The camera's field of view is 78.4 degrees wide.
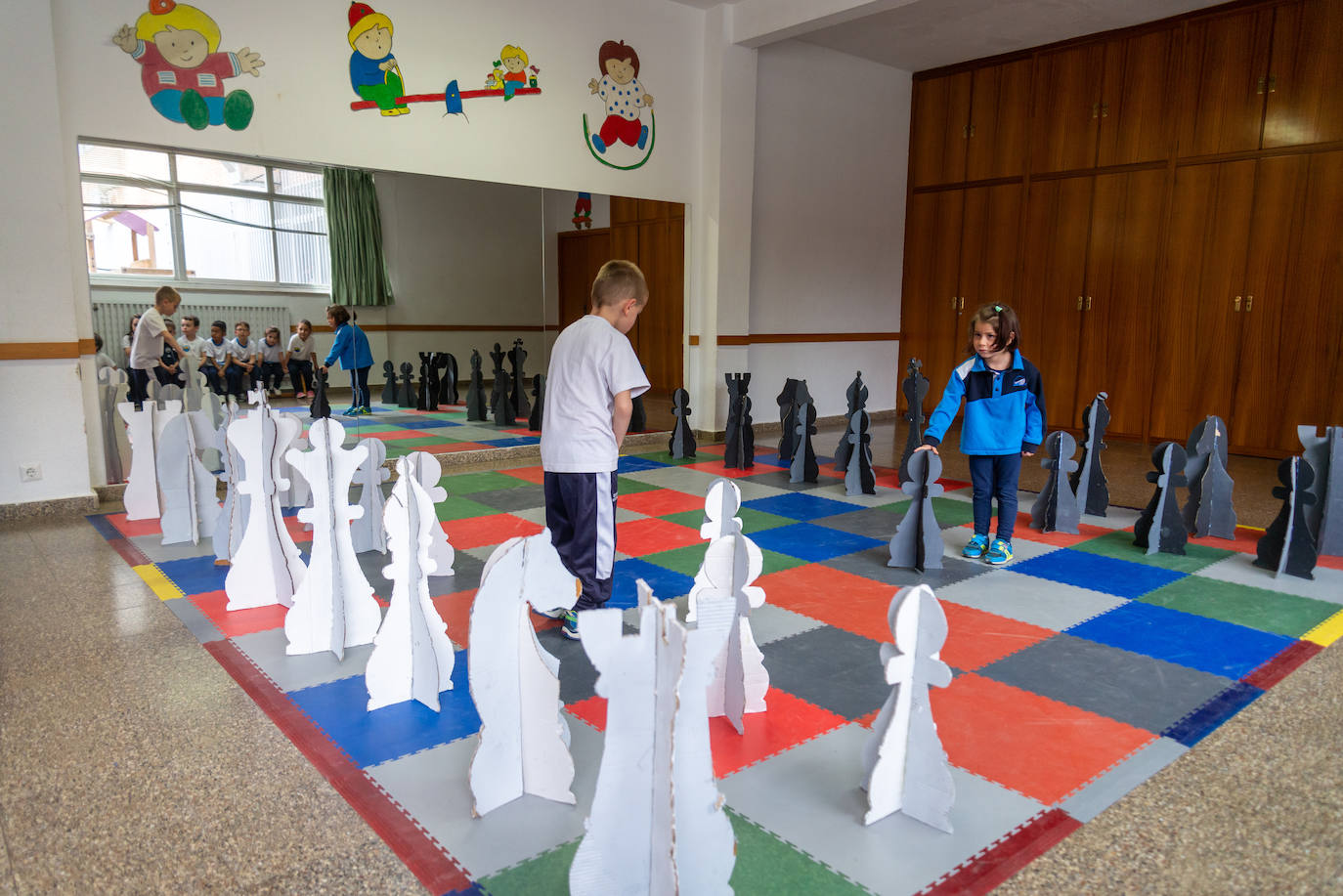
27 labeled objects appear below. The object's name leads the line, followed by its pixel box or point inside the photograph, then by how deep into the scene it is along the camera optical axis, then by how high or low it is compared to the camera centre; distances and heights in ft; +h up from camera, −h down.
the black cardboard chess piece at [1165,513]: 14.92 -3.22
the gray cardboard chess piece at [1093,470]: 16.96 -2.86
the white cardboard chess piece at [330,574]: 9.58 -2.95
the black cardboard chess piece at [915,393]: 20.56 -1.51
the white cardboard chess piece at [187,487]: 14.26 -2.81
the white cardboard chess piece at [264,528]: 10.99 -2.79
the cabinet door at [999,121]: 30.17 +7.84
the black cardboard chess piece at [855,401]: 19.79 -1.67
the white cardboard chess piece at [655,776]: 5.36 -2.91
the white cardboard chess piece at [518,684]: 6.73 -2.94
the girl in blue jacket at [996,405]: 13.48 -1.20
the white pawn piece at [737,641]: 8.39 -3.17
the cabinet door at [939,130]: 32.07 +7.99
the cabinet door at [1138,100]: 26.73 +7.70
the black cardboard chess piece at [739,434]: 22.80 -2.83
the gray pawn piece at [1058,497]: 16.39 -3.26
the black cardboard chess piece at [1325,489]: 14.26 -2.72
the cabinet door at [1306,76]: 23.62 +7.51
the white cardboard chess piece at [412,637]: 8.63 -3.28
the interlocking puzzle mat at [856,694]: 6.52 -4.02
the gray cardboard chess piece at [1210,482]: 15.70 -2.83
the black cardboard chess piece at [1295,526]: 13.39 -3.11
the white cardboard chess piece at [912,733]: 6.56 -3.28
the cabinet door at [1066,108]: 28.35 +7.83
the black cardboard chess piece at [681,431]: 24.21 -2.97
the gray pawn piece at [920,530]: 13.42 -3.27
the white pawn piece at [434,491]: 10.27 -2.05
